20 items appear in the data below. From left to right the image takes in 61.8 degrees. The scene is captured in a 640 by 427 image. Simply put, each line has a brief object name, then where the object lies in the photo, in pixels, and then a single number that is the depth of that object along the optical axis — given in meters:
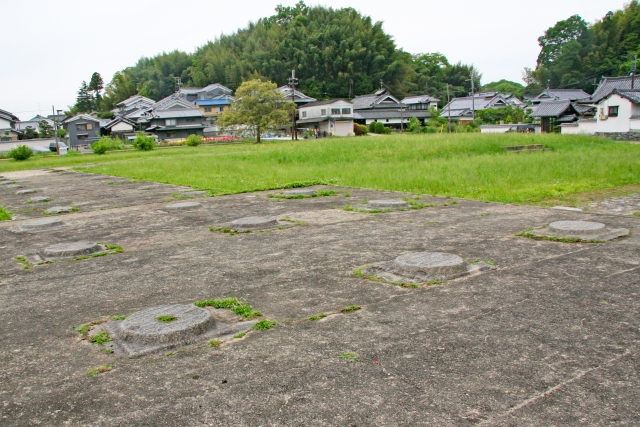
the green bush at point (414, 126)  49.17
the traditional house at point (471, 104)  58.47
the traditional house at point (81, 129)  55.91
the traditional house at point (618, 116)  31.80
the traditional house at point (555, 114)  39.34
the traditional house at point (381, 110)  59.84
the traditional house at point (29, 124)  67.97
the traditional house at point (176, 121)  56.66
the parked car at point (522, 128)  40.38
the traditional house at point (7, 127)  51.03
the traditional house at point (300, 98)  63.06
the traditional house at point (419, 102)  62.41
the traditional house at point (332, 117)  53.24
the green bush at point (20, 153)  33.25
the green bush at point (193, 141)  42.39
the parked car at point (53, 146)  46.92
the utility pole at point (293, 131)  45.20
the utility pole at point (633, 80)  36.22
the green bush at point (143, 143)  39.06
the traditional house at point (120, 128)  58.53
